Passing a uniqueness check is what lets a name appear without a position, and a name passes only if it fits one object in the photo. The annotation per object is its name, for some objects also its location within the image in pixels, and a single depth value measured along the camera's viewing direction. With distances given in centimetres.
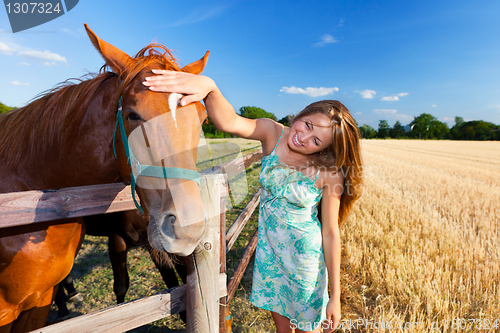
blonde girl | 182
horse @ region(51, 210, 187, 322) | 267
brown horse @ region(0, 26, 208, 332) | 138
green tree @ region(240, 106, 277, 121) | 2139
